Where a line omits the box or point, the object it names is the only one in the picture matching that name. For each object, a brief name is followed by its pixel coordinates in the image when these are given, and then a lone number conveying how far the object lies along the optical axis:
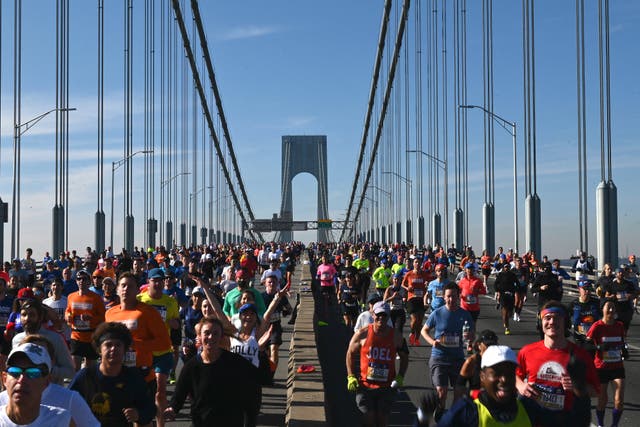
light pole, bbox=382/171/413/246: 70.94
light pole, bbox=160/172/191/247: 60.16
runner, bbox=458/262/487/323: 13.27
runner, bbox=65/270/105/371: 9.55
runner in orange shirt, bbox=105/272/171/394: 7.07
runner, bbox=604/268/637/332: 12.34
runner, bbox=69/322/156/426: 4.86
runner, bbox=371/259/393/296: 17.50
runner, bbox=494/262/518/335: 16.05
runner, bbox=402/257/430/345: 14.72
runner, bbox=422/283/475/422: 8.33
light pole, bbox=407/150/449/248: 47.53
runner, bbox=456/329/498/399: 5.89
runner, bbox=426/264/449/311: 12.29
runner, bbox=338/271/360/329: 16.52
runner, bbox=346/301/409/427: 7.36
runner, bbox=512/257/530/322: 18.52
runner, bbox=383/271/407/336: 12.67
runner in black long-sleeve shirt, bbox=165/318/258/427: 5.08
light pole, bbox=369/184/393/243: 84.94
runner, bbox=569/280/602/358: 9.85
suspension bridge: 28.05
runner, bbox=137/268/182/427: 8.16
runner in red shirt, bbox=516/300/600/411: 5.55
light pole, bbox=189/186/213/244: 75.19
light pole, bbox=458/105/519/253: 34.62
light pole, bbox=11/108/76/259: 29.02
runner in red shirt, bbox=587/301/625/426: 8.61
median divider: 7.23
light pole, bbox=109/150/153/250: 44.07
